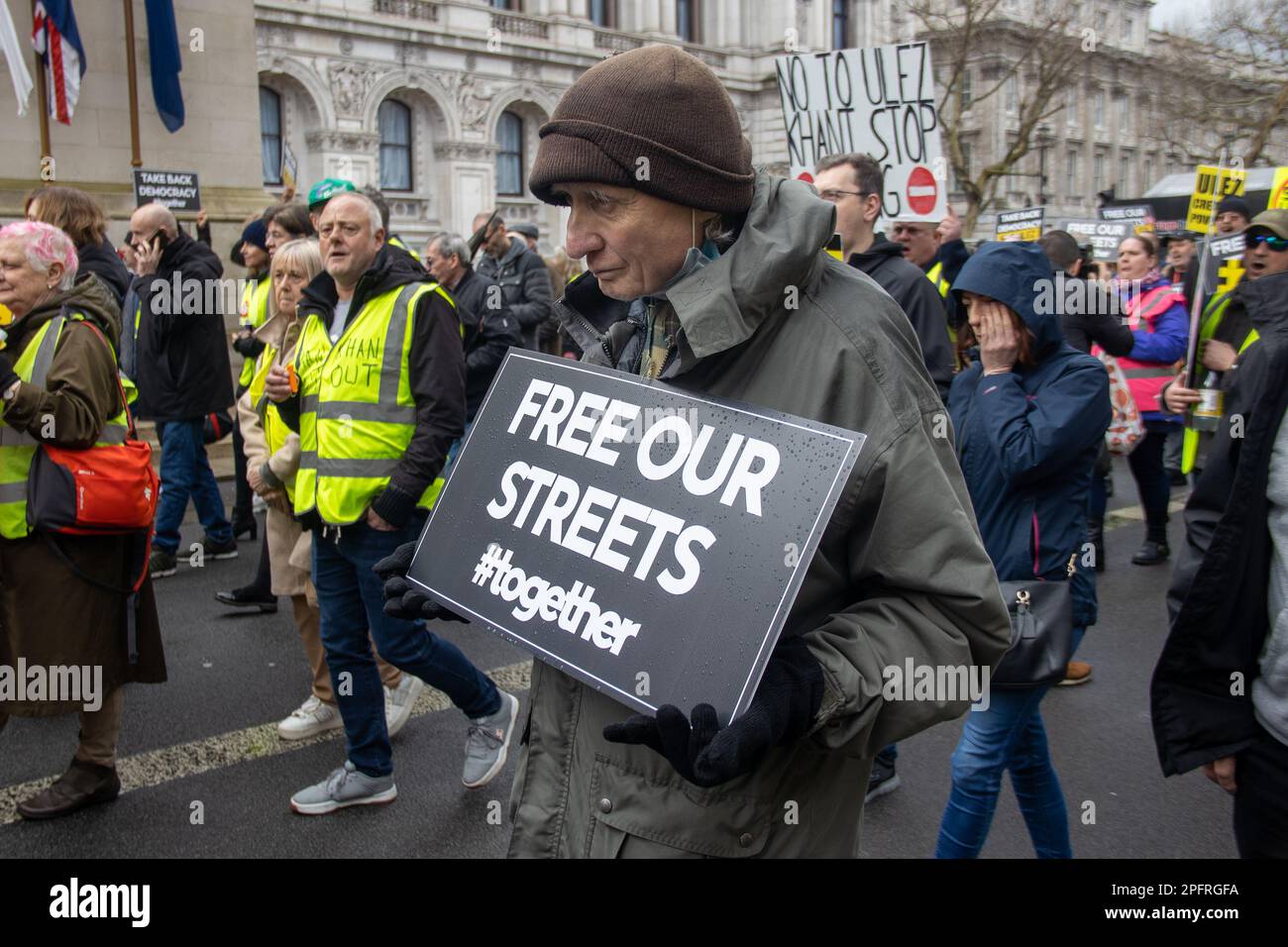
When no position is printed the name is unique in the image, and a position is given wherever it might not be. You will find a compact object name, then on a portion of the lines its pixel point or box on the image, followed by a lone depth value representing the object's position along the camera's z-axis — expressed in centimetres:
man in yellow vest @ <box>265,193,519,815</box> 393
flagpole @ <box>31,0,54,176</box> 1070
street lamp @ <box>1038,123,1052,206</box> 3556
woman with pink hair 395
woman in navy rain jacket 323
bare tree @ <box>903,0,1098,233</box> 2948
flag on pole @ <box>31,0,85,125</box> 1042
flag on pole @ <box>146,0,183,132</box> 1107
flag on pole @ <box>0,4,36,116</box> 1023
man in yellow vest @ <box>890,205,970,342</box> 672
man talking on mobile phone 730
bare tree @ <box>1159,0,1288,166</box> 2817
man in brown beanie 169
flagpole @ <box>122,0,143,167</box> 1116
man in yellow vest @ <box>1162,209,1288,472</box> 461
